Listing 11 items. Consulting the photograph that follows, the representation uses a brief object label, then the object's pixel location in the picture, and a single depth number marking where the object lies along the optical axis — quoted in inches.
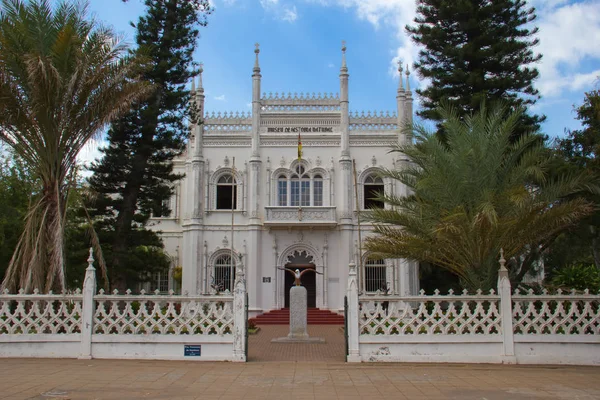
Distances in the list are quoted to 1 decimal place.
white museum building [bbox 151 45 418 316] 987.9
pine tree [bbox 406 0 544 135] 786.2
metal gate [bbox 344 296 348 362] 417.1
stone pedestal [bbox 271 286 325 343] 602.5
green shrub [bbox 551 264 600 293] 502.0
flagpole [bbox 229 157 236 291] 977.5
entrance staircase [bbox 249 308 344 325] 919.0
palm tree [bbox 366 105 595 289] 452.8
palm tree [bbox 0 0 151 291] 453.1
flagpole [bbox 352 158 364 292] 964.6
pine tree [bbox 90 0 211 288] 788.0
